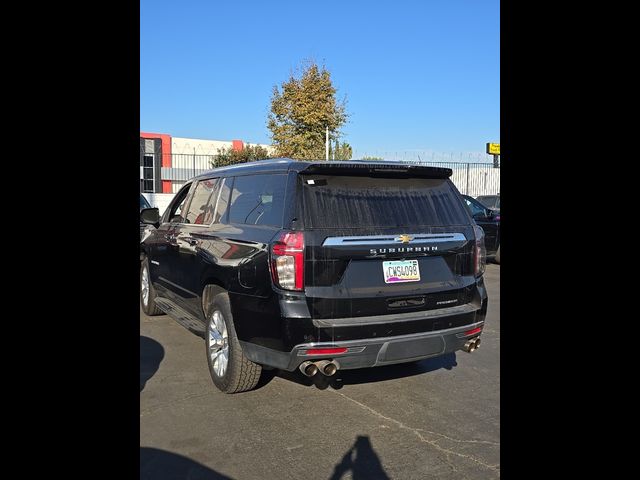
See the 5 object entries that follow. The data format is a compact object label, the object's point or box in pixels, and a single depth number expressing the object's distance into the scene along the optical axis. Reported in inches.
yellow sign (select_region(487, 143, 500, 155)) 950.5
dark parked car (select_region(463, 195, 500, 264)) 458.6
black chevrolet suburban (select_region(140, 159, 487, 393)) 137.0
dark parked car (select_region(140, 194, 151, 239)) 489.2
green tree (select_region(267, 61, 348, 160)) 993.5
